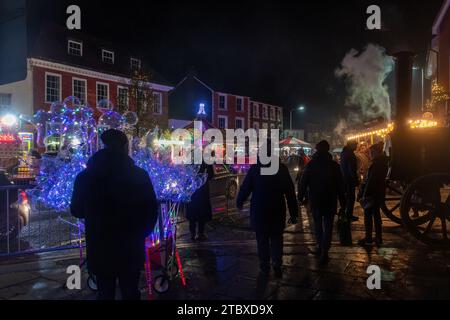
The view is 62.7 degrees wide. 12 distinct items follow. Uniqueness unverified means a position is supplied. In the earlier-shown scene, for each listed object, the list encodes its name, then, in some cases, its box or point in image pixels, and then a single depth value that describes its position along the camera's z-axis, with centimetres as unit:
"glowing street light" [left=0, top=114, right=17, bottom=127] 1537
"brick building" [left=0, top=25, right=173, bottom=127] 2258
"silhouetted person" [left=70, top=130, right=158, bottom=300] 308
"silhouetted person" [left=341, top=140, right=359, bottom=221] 838
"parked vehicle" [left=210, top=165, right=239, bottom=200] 1166
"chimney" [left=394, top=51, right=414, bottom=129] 737
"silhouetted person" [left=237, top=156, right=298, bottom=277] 488
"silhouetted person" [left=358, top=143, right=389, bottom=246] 638
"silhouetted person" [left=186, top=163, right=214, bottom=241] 714
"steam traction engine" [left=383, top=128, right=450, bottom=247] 615
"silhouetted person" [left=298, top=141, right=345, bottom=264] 552
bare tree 2466
